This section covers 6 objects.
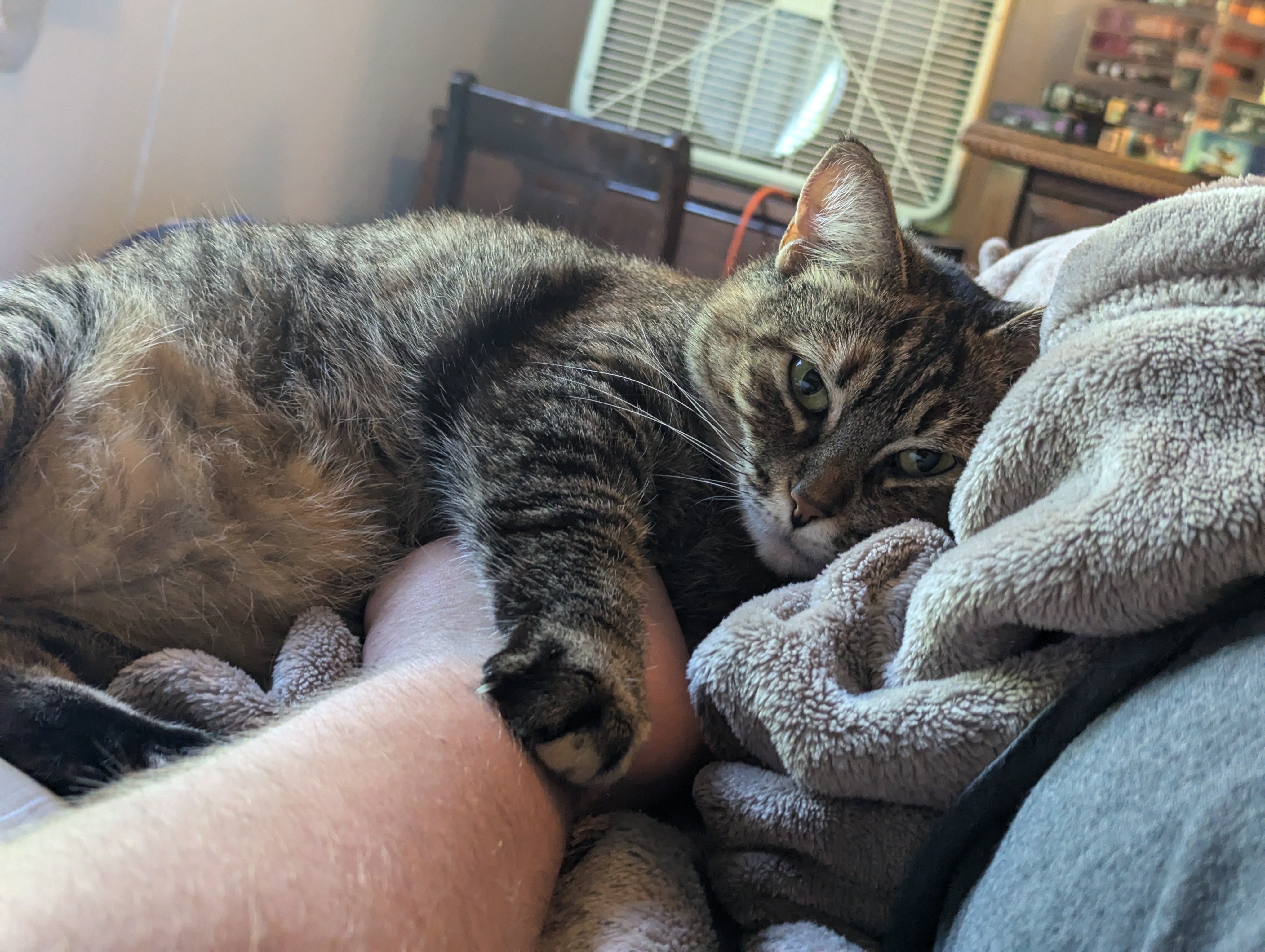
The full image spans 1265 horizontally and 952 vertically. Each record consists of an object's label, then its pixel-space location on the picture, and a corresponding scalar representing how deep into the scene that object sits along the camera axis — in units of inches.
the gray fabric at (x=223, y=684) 11.0
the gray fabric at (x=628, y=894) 8.8
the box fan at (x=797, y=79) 28.8
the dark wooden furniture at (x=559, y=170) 27.8
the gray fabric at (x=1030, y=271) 15.9
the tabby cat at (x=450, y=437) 12.4
